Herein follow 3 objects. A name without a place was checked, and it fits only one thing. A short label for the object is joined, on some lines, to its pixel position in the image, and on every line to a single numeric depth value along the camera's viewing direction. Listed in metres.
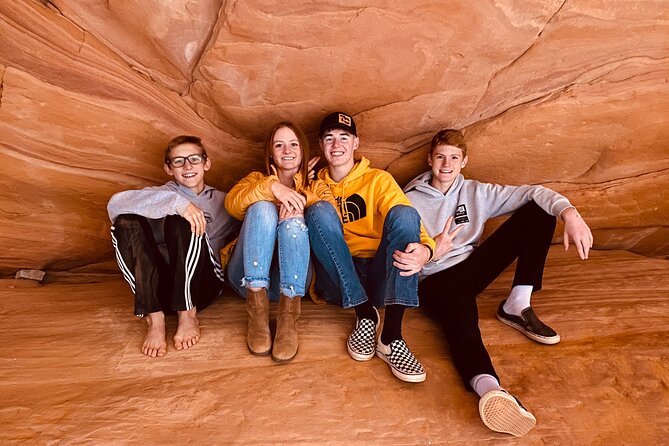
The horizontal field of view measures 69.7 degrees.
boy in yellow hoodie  2.13
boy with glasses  2.23
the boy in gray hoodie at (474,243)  2.25
